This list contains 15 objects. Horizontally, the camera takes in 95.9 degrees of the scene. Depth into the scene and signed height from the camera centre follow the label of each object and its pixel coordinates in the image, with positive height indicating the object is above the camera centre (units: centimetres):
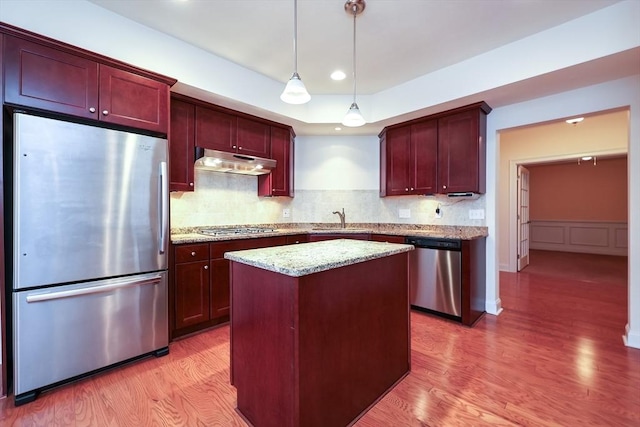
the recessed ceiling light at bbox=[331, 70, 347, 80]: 314 +156
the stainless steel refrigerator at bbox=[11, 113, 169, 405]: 176 -23
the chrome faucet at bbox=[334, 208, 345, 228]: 420 -3
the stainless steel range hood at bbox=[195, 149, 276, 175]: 296 +58
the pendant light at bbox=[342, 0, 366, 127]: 208 +151
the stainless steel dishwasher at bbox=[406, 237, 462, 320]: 298 -66
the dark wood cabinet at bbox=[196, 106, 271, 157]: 301 +94
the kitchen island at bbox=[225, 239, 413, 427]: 131 -60
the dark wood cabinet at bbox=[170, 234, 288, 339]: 259 -66
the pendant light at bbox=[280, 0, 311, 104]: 177 +77
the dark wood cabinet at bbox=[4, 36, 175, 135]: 176 +89
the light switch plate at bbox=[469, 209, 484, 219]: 337 +2
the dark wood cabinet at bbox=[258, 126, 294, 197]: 375 +62
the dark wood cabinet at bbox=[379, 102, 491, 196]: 315 +74
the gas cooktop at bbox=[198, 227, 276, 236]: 307 -18
